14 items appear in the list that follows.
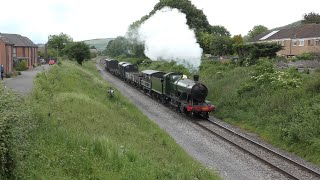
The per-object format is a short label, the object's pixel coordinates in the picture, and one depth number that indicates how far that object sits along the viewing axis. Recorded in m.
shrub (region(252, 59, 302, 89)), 23.78
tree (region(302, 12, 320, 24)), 78.67
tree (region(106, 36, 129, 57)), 100.08
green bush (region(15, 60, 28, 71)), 56.72
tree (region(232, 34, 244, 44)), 60.20
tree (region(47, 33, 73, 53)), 115.55
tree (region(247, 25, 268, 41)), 112.12
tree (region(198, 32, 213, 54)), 60.48
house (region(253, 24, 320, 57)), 50.94
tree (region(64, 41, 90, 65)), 67.44
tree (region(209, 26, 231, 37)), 88.99
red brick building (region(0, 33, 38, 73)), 47.18
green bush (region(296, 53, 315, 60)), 36.78
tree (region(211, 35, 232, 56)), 55.47
